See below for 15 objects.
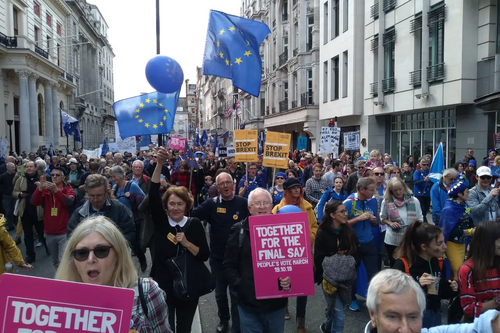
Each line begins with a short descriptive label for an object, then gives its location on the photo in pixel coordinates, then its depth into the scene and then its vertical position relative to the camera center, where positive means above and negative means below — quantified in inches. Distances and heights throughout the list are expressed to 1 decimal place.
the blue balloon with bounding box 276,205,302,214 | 157.6 -23.7
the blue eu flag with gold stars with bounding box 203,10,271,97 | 308.2 +74.1
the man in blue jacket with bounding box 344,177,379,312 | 213.6 -37.7
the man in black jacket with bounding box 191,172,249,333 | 191.6 -33.3
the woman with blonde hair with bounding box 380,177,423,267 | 221.5 -34.6
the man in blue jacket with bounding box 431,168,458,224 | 266.1 -29.9
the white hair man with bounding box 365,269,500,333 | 82.9 -34.1
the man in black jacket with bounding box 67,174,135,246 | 179.8 -26.3
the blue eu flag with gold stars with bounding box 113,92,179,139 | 273.6 +25.8
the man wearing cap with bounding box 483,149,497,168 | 456.3 -14.4
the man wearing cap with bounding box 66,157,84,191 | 415.8 -25.6
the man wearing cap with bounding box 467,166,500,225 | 217.6 -28.6
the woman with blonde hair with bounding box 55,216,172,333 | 90.0 -26.2
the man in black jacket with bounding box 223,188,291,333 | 141.2 -49.8
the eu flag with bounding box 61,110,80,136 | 920.3 +62.2
